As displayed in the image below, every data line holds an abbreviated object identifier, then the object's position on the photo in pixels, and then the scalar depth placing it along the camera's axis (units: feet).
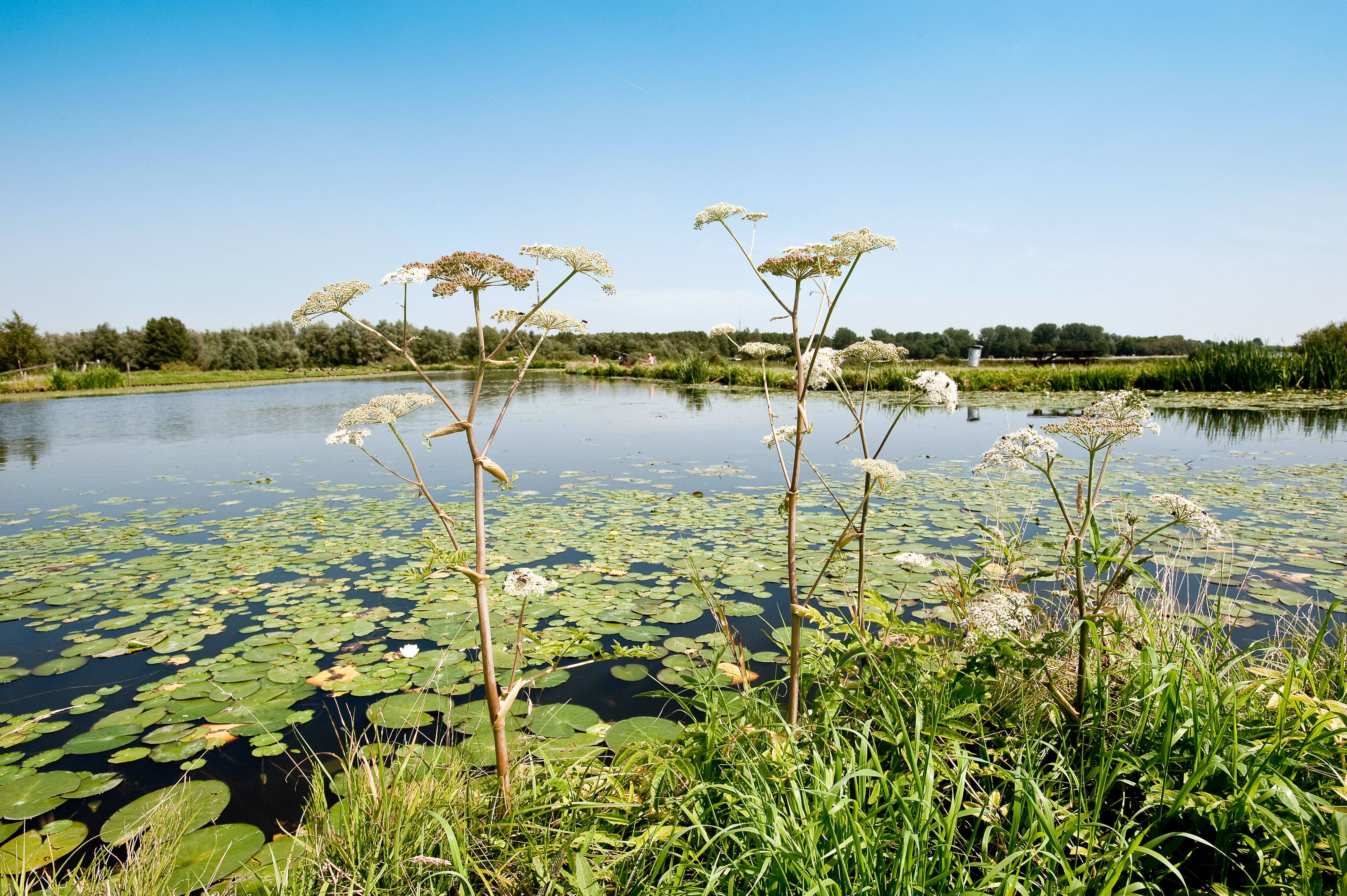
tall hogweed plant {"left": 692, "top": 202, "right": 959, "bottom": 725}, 6.30
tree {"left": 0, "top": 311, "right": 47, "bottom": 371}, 109.81
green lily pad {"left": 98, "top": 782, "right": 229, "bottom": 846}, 6.39
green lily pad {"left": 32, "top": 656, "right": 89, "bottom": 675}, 10.07
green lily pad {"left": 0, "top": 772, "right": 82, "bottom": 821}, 6.79
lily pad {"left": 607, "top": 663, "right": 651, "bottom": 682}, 9.89
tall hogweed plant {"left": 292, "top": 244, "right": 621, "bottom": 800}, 5.12
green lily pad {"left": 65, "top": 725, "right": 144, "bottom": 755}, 7.98
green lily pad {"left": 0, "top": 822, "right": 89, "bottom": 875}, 5.94
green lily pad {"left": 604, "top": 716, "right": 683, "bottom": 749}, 7.86
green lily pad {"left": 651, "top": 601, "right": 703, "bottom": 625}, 11.89
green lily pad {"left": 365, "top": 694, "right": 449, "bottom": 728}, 8.34
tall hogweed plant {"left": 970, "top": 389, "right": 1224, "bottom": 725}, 5.59
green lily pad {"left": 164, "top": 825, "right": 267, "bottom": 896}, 5.71
